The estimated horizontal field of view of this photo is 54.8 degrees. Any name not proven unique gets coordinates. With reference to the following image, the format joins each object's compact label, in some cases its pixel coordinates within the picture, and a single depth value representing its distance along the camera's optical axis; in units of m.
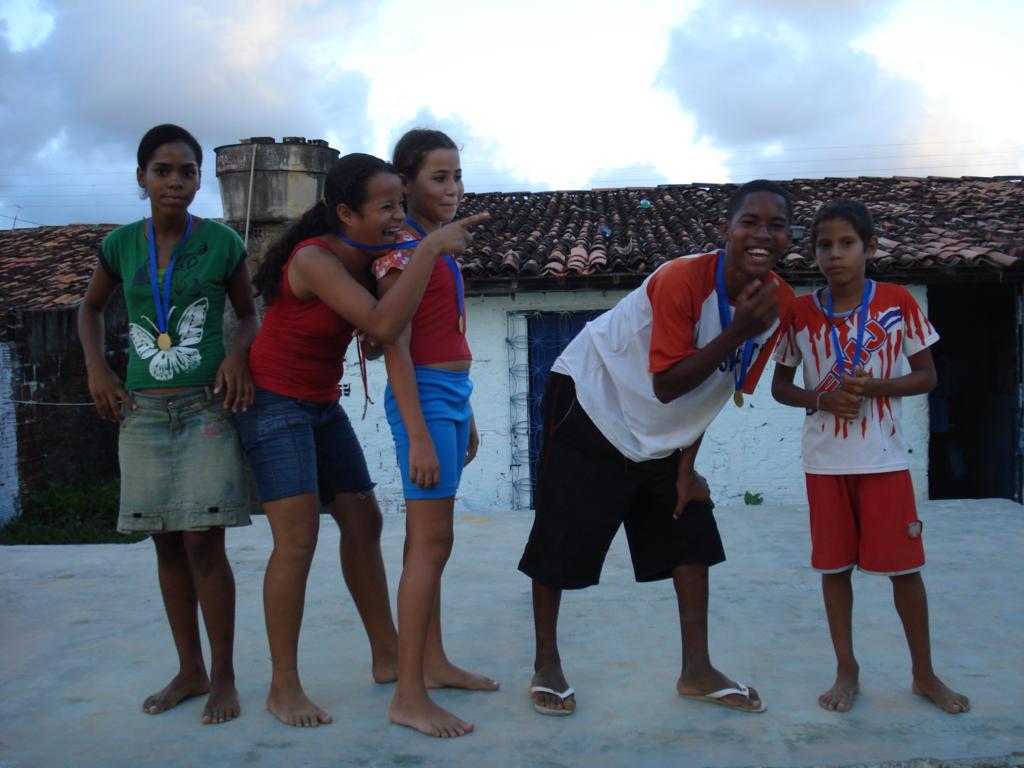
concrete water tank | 9.75
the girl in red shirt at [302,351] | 2.79
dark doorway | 10.80
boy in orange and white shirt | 2.86
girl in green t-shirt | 2.86
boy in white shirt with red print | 2.95
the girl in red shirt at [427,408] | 2.79
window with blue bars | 10.30
